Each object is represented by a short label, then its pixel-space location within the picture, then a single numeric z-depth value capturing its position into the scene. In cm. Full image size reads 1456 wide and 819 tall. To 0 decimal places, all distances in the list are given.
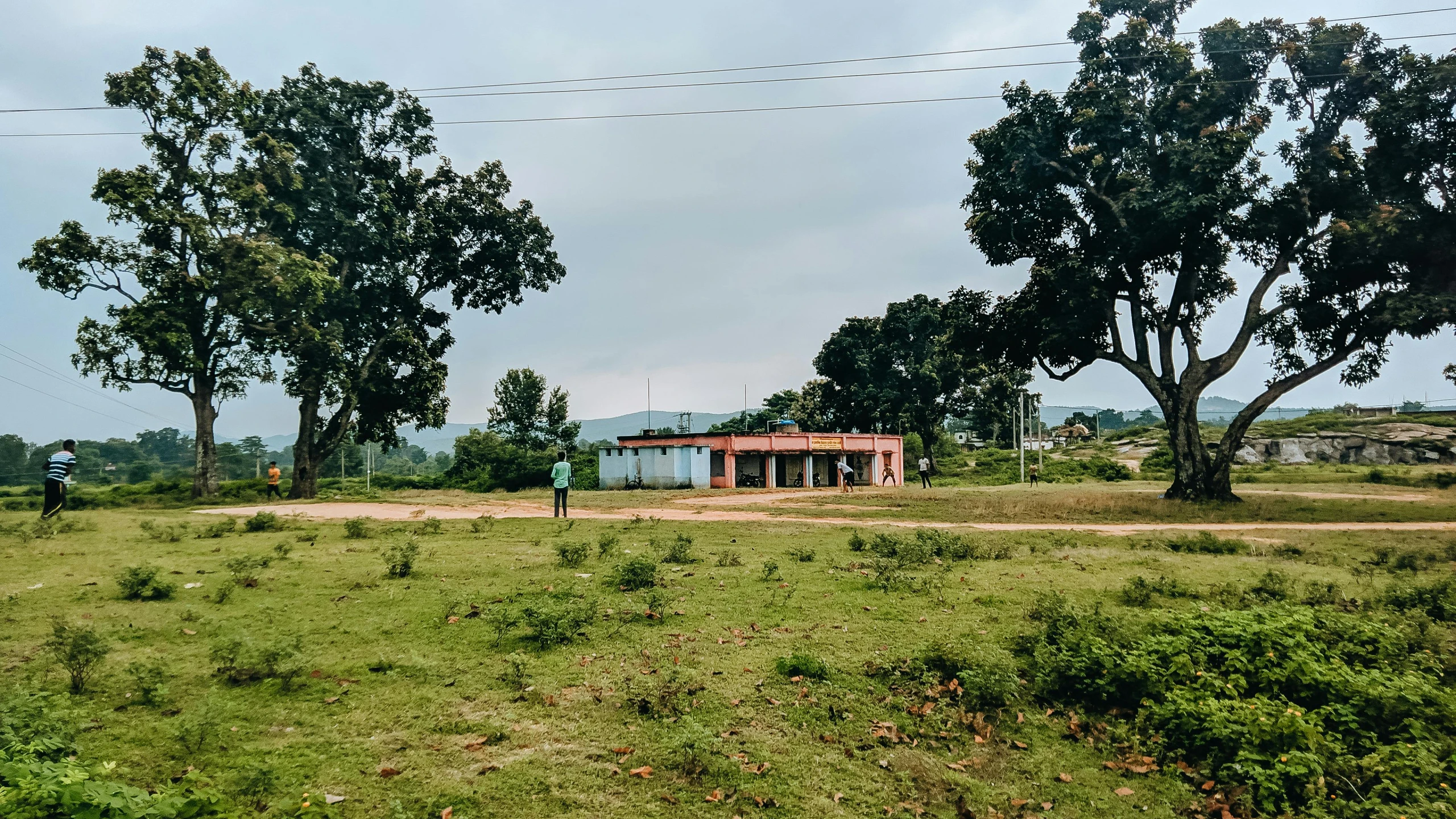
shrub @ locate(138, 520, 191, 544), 1412
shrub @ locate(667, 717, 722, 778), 484
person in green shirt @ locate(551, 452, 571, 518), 1970
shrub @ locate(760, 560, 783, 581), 1055
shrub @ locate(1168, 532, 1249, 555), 1442
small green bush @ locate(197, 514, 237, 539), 1513
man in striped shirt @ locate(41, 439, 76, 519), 1652
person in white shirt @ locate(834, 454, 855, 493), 3500
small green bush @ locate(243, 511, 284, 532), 1623
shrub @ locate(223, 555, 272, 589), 947
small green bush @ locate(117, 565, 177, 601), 859
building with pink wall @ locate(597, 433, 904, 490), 4881
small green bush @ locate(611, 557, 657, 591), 987
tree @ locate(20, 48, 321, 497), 2497
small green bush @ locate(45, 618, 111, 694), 554
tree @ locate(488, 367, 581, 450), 6925
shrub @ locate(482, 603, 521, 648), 739
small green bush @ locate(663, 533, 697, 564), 1211
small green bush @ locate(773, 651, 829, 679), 648
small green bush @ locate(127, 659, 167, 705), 539
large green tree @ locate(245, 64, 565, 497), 2952
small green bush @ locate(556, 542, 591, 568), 1154
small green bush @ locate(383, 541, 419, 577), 1034
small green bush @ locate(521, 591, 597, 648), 724
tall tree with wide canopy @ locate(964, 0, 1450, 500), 2366
